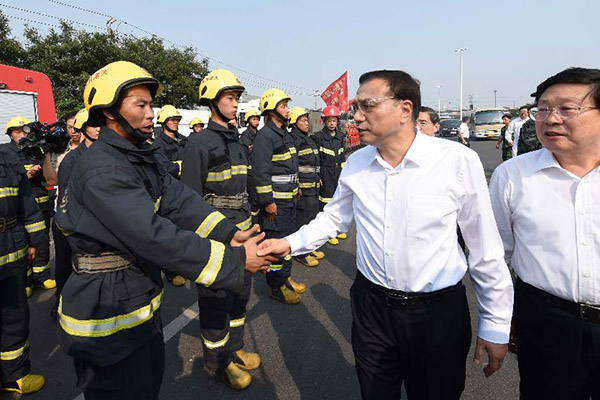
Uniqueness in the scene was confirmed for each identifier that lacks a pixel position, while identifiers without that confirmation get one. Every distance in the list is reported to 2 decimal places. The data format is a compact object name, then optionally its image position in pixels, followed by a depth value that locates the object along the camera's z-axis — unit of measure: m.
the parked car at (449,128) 27.88
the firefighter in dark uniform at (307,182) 6.03
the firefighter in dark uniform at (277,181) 4.59
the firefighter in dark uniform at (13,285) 2.99
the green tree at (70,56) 17.21
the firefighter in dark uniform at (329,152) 7.17
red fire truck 7.70
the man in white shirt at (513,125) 9.42
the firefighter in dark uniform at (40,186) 4.18
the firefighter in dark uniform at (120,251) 1.83
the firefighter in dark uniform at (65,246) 3.63
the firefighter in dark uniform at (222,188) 3.11
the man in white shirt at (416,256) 1.79
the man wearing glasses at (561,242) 1.69
